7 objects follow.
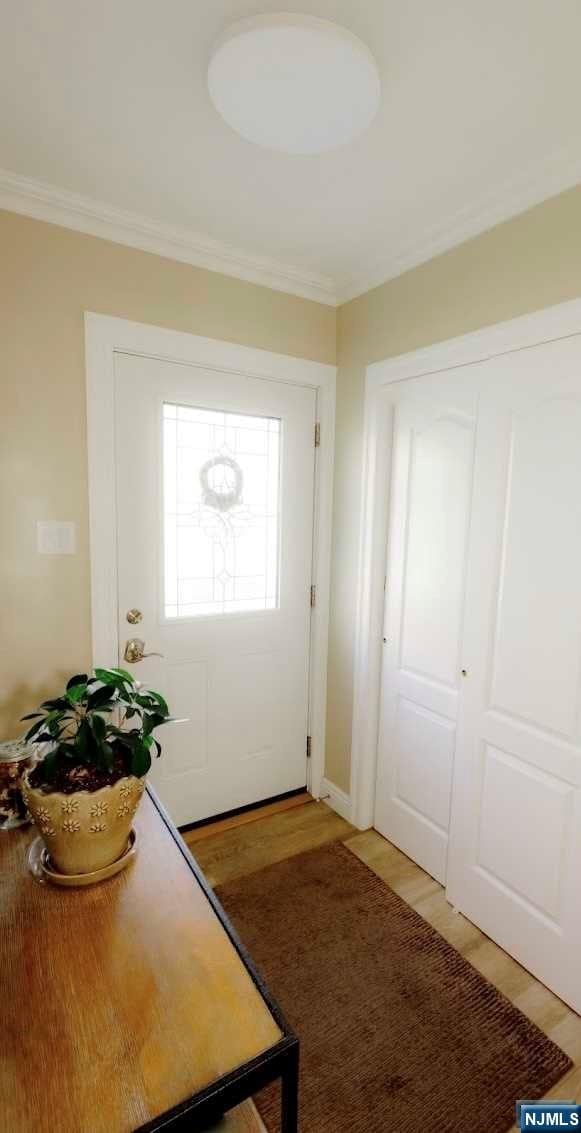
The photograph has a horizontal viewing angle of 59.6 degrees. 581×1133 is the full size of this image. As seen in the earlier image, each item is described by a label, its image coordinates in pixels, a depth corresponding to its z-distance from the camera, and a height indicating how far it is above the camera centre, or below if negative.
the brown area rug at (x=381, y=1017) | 1.28 -1.48
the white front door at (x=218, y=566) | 2.00 -0.25
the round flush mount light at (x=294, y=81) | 1.01 +0.92
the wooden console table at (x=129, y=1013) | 0.67 -0.78
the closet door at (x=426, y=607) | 1.89 -0.38
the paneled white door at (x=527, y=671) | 1.51 -0.50
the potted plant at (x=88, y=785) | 1.00 -0.57
